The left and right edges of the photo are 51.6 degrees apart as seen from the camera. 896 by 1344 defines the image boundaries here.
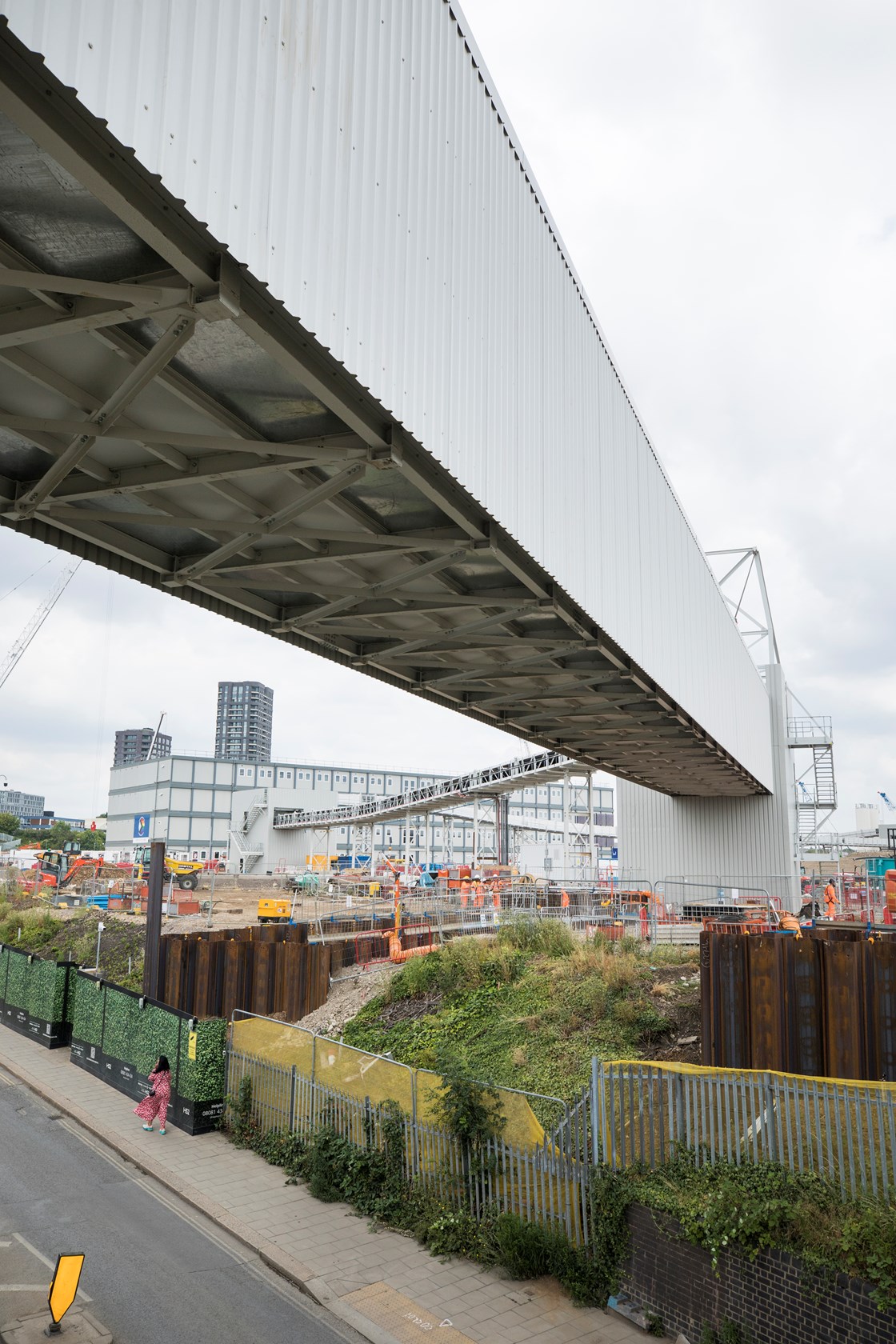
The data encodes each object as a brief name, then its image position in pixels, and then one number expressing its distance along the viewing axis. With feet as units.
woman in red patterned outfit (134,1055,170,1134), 52.90
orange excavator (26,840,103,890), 171.22
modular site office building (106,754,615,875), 260.01
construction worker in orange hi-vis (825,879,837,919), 100.48
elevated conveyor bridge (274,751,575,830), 189.06
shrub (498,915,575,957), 68.64
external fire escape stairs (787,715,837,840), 146.92
